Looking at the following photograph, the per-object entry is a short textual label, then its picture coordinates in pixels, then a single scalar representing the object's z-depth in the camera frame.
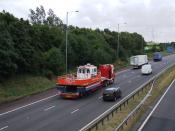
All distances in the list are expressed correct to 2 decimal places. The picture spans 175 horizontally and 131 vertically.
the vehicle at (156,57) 109.14
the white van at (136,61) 82.13
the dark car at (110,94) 39.94
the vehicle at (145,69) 69.50
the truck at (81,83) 41.81
